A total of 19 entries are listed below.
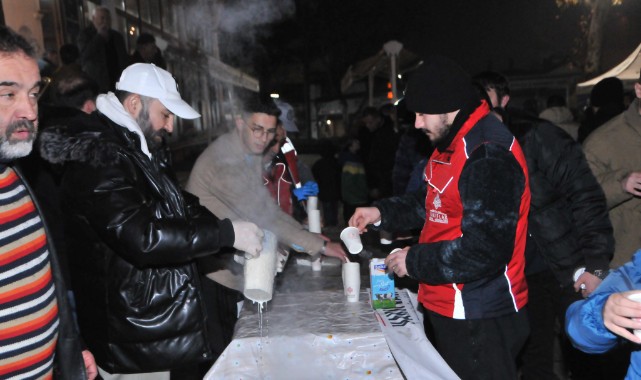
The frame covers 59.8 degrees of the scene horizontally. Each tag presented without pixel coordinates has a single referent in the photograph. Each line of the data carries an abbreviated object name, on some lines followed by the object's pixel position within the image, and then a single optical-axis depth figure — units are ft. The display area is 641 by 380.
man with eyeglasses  11.43
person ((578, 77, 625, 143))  16.47
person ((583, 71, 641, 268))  10.54
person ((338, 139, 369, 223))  26.63
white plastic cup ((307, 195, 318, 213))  14.77
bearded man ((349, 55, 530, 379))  7.20
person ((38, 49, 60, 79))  19.08
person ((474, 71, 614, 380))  9.65
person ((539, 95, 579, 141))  19.53
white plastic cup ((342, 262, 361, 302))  9.68
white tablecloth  8.25
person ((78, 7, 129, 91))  21.23
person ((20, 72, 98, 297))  11.30
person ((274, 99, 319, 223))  16.09
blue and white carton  9.59
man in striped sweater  5.72
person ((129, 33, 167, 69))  19.52
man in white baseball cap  7.63
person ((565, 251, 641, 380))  5.07
